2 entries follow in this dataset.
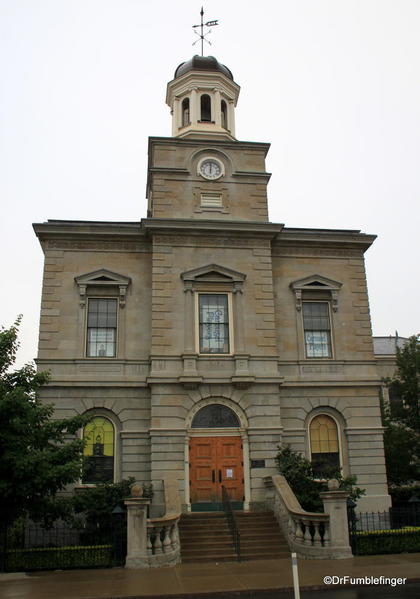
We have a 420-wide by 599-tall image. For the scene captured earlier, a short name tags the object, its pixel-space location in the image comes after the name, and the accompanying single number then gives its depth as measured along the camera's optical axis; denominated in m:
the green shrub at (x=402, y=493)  27.33
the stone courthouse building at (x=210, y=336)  22.14
